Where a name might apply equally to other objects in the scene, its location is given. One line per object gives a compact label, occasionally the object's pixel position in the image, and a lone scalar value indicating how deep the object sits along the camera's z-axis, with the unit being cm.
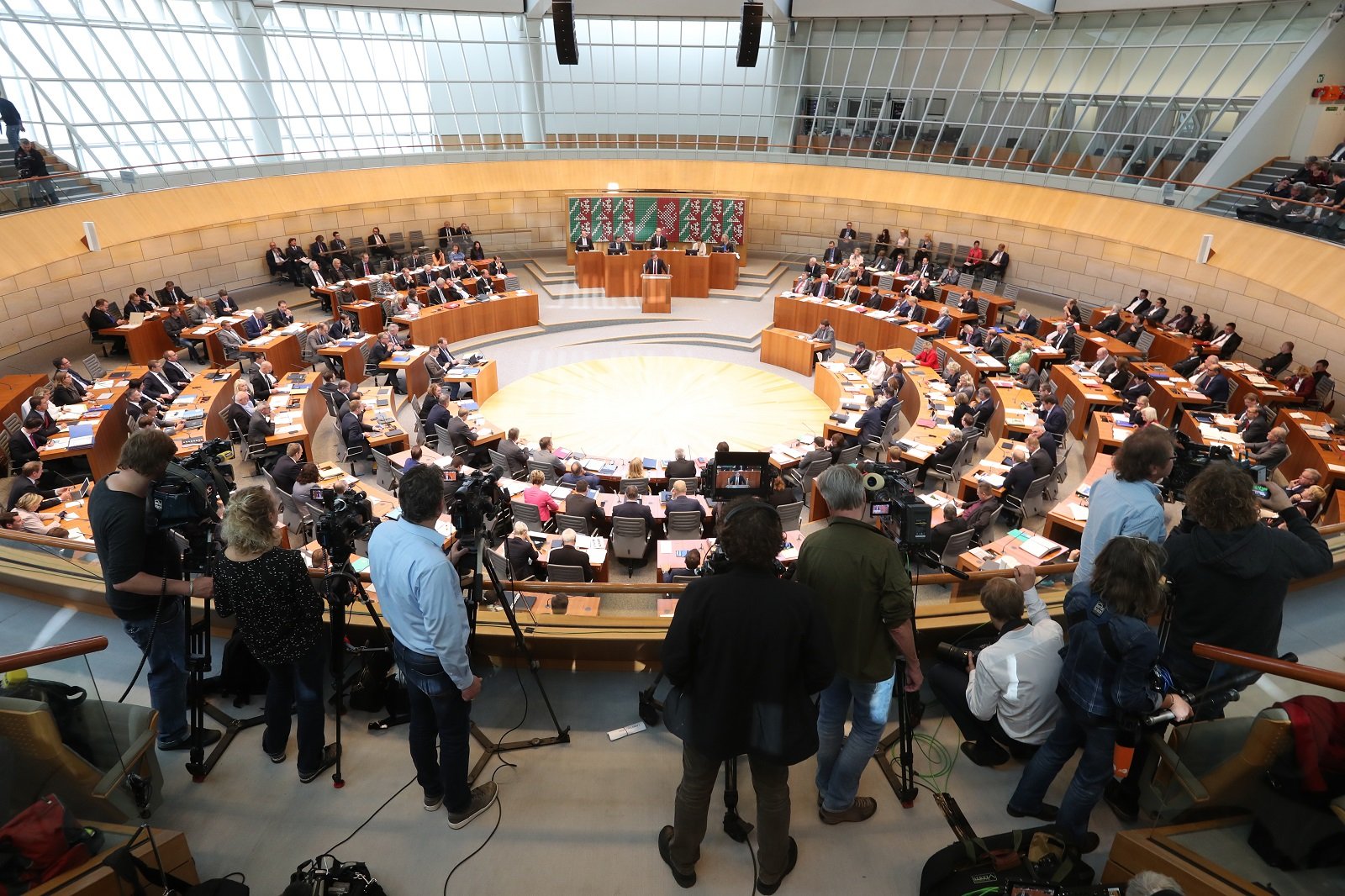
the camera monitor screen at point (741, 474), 719
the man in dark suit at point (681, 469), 1032
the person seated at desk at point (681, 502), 880
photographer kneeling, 357
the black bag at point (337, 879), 308
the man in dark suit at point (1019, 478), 970
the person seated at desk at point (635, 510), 863
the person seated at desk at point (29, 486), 850
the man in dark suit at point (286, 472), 973
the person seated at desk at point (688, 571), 530
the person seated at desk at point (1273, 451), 1012
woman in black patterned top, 350
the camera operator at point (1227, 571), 352
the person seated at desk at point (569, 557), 727
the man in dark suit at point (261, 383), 1308
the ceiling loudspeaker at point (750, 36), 1633
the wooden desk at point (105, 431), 1009
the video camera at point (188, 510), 360
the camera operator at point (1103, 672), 313
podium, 1969
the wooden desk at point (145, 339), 1443
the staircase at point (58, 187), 1243
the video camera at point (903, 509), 379
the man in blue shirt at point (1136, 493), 402
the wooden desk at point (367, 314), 1694
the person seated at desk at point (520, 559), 587
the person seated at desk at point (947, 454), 1076
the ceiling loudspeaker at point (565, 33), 1608
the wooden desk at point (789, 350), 1641
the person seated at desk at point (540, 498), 898
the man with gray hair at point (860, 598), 319
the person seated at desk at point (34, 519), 748
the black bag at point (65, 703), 308
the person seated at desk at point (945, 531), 815
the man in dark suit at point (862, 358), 1519
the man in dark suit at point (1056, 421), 1112
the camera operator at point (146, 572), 363
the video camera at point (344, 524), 382
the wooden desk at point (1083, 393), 1270
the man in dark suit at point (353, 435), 1115
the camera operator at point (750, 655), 282
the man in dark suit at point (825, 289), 1873
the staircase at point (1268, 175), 1593
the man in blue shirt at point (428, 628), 320
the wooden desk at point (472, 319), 1672
